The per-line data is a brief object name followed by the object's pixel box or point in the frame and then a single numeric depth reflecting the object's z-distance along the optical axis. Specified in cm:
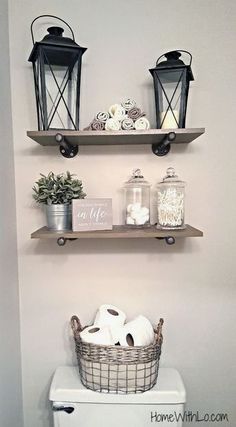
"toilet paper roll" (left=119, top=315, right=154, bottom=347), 97
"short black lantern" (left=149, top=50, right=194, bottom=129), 91
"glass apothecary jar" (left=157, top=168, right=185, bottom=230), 94
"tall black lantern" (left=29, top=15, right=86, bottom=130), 87
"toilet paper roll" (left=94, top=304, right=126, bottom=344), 100
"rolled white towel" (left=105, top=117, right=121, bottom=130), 92
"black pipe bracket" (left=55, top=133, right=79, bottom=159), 100
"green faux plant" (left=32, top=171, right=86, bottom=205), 94
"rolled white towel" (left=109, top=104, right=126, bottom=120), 93
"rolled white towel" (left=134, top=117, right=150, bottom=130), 91
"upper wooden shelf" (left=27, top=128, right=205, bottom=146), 88
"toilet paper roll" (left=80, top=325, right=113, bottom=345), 95
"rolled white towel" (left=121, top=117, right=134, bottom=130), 92
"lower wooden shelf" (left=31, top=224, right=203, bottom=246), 90
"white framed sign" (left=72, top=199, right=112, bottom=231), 91
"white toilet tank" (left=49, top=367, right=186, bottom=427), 95
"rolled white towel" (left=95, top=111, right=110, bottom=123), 94
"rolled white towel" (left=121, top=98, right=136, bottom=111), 96
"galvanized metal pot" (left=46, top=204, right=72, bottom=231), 93
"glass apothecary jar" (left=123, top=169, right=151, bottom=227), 97
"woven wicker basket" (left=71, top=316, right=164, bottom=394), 91
